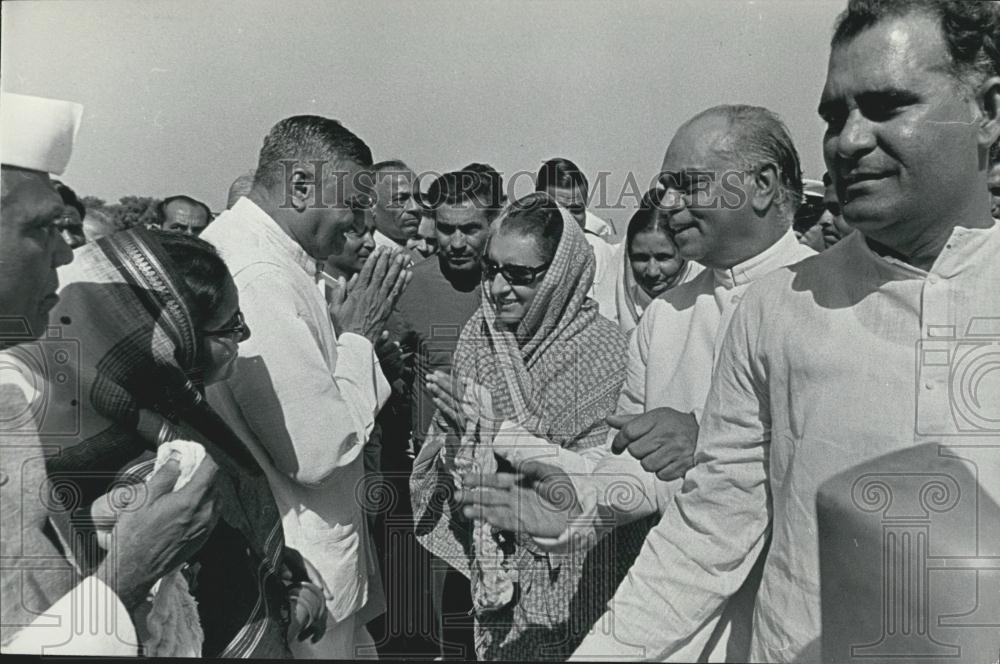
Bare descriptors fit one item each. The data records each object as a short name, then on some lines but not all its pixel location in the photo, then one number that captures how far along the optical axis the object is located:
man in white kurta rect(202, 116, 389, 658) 2.90
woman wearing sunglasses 2.82
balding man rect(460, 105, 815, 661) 2.75
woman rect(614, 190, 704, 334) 2.82
